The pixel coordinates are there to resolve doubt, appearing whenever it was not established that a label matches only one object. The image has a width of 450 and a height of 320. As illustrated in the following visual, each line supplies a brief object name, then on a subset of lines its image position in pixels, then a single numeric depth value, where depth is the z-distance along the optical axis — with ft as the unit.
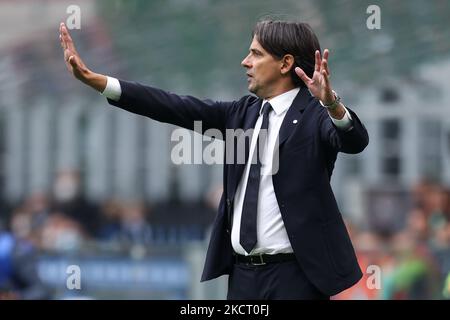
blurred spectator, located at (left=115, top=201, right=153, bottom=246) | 56.39
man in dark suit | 23.76
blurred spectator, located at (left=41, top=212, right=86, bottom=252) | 56.80
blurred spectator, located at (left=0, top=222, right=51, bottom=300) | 36.60
